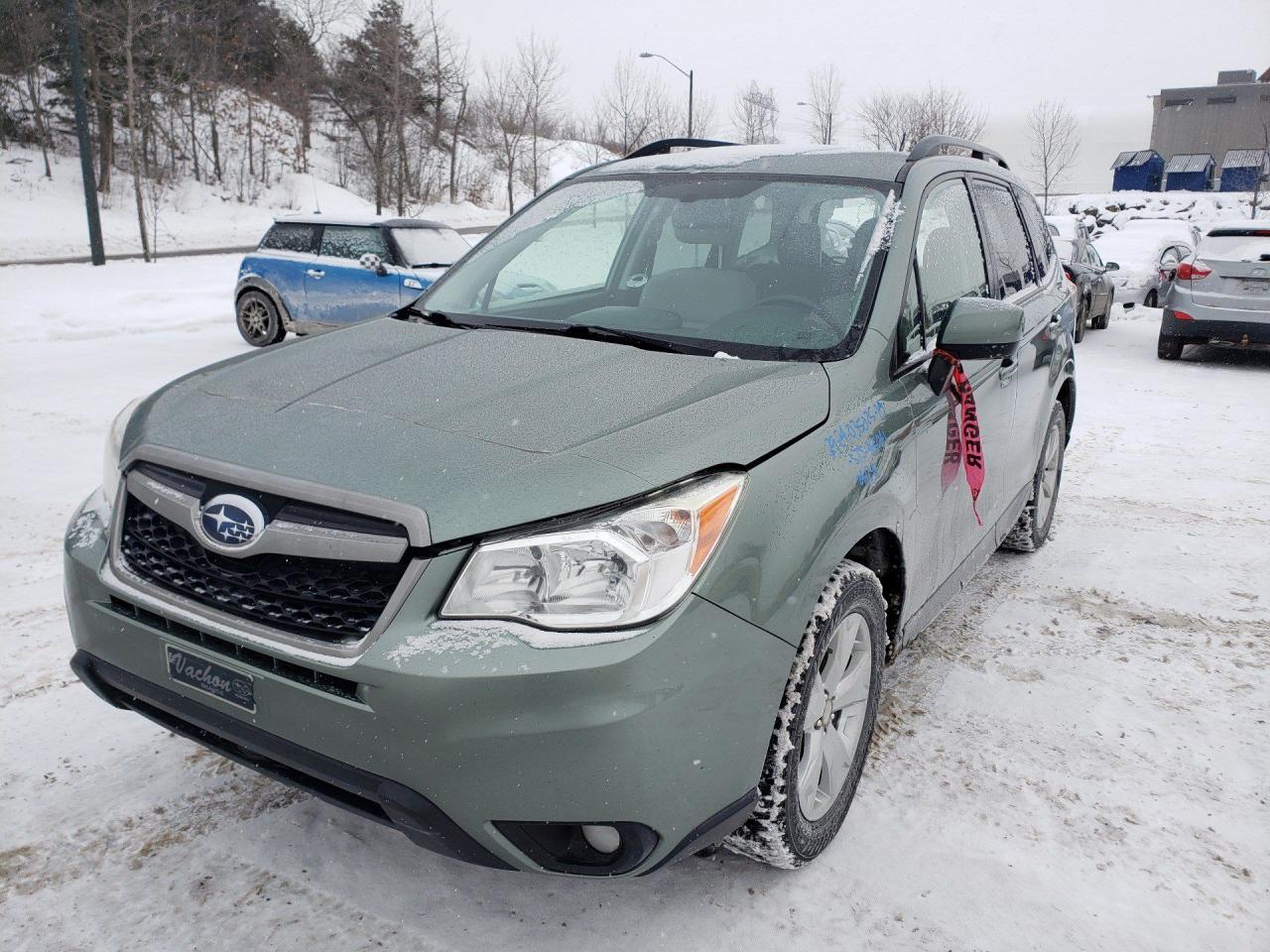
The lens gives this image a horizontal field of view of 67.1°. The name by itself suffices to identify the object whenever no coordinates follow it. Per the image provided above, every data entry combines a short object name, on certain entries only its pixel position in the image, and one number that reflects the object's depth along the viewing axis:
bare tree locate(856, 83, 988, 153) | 44.34
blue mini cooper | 10.84
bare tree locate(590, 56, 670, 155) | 40.53
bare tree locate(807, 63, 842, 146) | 44.56
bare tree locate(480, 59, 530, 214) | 39.94
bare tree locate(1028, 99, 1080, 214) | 59.78
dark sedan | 13.08
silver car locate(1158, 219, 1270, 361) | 10.52
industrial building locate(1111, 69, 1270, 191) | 62.34
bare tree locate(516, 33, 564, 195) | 39.25
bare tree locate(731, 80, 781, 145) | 42.12
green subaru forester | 1.79
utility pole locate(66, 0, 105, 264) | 18.05
